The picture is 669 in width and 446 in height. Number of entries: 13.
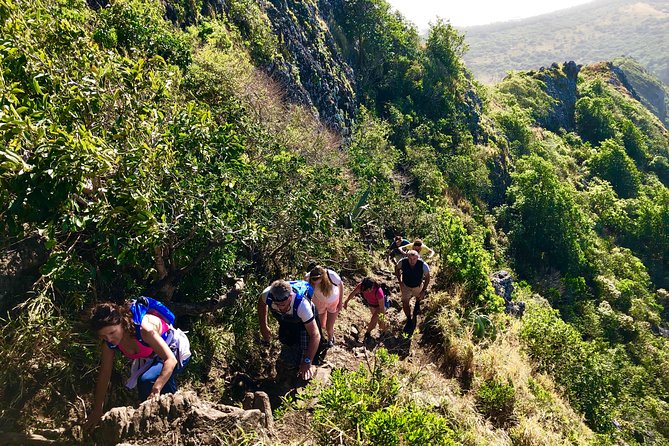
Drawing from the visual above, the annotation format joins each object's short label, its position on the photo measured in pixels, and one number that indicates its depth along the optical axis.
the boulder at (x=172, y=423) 2.92
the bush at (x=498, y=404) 5.37
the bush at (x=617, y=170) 43.59
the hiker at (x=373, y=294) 5.80
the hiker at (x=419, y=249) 7.30
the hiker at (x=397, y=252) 8.30
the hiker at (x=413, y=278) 6.31
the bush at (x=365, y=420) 3.19
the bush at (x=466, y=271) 8.32
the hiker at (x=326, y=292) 4.80
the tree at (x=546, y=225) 27.67
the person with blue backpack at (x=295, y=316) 3.93
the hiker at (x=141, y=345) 2.87
